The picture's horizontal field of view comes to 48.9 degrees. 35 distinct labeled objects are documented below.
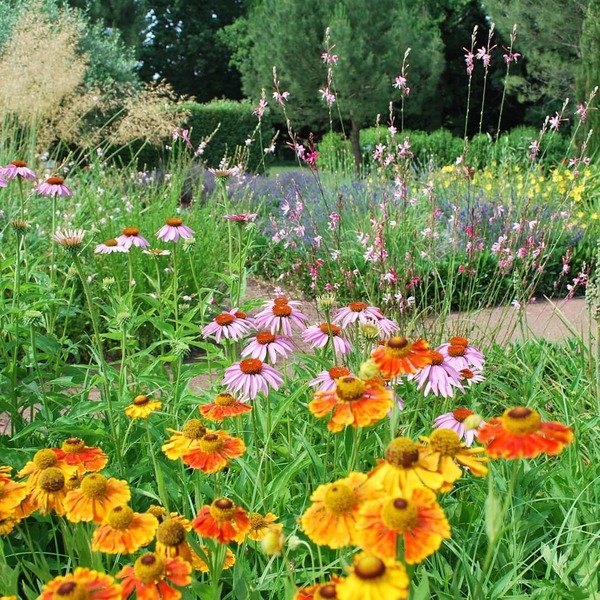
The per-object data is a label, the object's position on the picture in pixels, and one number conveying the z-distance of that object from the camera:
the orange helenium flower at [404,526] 0.72
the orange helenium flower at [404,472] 0.80
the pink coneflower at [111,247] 2.01
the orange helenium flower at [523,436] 0.77
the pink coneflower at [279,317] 1.68
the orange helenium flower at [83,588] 0.71
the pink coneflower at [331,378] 1.32
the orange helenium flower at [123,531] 0.90
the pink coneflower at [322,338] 1.64
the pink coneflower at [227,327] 1.71
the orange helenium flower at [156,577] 0.83
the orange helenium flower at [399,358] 1.05
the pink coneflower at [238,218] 2.11
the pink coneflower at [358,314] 1.67
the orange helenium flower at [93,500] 0.97
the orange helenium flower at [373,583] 0.66
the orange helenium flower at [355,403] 0.93
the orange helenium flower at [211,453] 1.06
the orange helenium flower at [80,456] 1.17
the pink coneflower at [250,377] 1.37
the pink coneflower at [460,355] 1.55
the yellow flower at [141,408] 1.29
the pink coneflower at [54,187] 2.24
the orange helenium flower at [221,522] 0.97
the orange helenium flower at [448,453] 0.85
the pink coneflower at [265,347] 1.53
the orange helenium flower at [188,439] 1.10
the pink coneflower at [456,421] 1.38
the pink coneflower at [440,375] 1.46
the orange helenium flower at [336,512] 0.80
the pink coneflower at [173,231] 2.06
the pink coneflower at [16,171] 2.28
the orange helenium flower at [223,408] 1.25
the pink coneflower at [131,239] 2.09
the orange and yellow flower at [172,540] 0.93
